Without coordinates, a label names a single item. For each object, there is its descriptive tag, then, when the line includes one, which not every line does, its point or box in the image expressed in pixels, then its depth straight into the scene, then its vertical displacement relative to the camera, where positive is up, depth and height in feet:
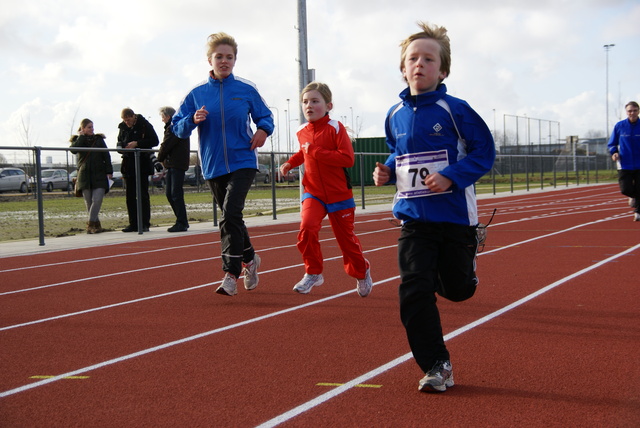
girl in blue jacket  21.45 +1.18
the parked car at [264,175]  62.16 -0.07
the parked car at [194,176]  50.23 +0.04
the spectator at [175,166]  42.70 +0.64
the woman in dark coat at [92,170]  43.04 +0.51
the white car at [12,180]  41.19 +0.12
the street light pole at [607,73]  227.57 +26.69
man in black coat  44.65 +1.15
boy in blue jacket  12.56 -0.34
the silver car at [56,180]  41.86 +0.05
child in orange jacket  21.11 -0.36
